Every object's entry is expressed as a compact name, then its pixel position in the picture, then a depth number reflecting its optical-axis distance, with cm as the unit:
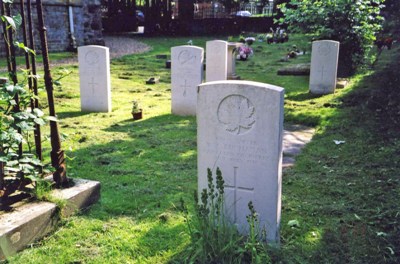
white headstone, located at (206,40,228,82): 991
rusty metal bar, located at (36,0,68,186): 366
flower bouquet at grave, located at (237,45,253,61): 1661
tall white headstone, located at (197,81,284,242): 311
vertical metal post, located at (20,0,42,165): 361
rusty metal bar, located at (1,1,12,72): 341
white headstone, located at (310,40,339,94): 986
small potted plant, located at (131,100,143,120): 780
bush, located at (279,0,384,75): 1151
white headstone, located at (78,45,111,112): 811
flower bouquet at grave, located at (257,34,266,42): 2288
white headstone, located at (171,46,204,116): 795
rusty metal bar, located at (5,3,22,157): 346
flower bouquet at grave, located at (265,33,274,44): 2178
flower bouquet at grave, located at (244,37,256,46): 2102
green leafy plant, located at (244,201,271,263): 287
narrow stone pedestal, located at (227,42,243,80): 1216
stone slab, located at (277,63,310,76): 1278
